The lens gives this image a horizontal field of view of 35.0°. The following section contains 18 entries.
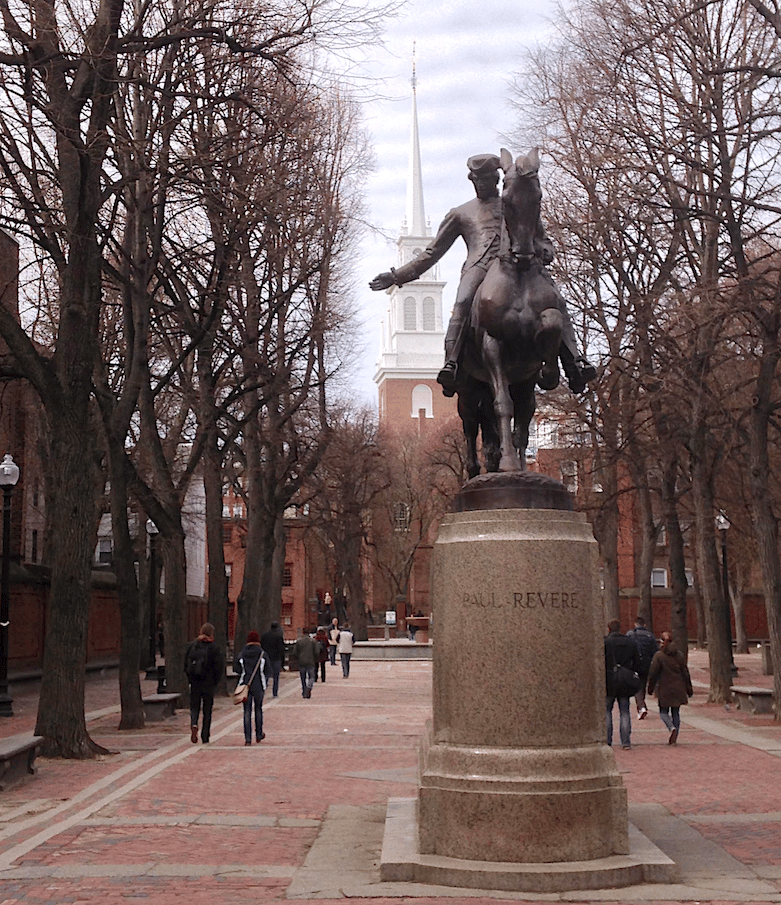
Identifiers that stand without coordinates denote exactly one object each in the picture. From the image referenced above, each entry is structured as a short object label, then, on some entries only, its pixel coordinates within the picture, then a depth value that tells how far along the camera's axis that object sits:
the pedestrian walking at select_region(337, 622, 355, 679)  39.31
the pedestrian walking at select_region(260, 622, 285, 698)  28.58
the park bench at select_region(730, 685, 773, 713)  23.44
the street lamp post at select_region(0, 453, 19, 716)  24.22
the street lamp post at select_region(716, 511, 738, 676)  35.38
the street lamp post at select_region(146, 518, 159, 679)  36.50
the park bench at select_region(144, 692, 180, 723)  22.91
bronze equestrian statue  10.24
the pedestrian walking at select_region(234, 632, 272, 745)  18.73
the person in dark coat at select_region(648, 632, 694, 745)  18.33
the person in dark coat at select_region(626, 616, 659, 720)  21.62
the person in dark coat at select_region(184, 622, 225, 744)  18.61
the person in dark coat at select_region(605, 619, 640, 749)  17.57
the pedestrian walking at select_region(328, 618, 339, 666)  52.08
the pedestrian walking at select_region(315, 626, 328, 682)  35.38
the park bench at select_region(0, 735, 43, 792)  13.67
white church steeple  117.88
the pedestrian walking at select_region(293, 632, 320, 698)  29.41
